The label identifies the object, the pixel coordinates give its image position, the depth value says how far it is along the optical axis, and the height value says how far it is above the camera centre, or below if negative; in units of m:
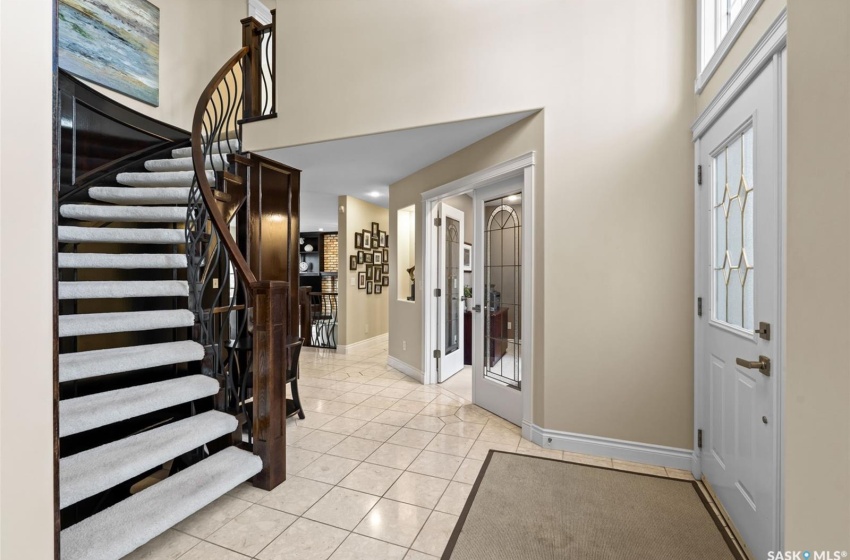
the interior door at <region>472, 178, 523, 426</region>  3.21 -0.19
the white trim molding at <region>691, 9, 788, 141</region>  1.42 +0.93
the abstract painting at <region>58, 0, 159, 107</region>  3.32 +2.25
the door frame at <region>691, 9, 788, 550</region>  1.40 +0.63
